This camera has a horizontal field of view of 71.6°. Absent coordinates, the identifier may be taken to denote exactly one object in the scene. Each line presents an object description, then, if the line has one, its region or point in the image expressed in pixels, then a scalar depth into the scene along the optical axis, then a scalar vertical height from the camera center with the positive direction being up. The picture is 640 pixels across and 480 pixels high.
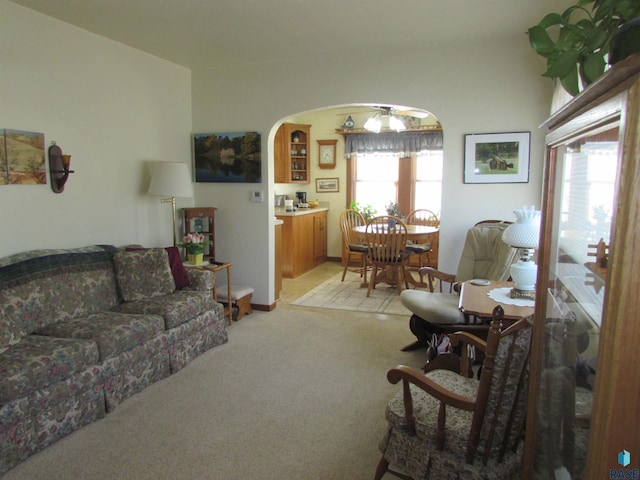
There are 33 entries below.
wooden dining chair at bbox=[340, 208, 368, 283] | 5.94 -0.67
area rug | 4.95 -1.33
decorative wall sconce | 3.33 +0.13
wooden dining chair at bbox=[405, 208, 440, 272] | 6.80 -0.49
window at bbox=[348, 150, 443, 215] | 7.12 +0.13
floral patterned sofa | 2.28 -0.92
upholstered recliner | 3.25 -0.72
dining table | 5.35 -0.60
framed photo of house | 3.89 +0.28
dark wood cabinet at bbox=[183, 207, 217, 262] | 4.76 -0.40
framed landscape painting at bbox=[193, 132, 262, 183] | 4.73 +0.32
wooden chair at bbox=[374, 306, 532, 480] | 1.48 -0.92
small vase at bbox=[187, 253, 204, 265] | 4.28 -0.69
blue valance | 6.97 +0.73
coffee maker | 7.57 -0.17
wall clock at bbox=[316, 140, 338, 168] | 7.57 +0.58
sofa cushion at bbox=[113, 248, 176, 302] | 3.46 -0.70
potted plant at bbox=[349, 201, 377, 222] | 7.31 -0.37
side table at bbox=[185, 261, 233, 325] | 4.23 -0.78
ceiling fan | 5.09 +0.95
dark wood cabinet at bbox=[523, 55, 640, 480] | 0.57 -0.17
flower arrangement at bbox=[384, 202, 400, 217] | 6.64 -0.32
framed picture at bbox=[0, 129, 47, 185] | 3.01 +0.19
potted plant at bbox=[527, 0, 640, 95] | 0.83 +0.31
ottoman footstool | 4.51 -1.14
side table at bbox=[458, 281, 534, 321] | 2.37 -0.65
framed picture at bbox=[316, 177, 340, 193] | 7.65 +0.04
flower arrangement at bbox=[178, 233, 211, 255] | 4.26 -0.55
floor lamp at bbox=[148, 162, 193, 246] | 4.05 +0.05
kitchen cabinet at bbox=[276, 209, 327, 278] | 6.42 -0.83
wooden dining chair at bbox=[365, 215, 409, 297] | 5.34 -0.71
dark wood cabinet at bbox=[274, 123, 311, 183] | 7.00 +0.55
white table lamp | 2.51 -0.31
